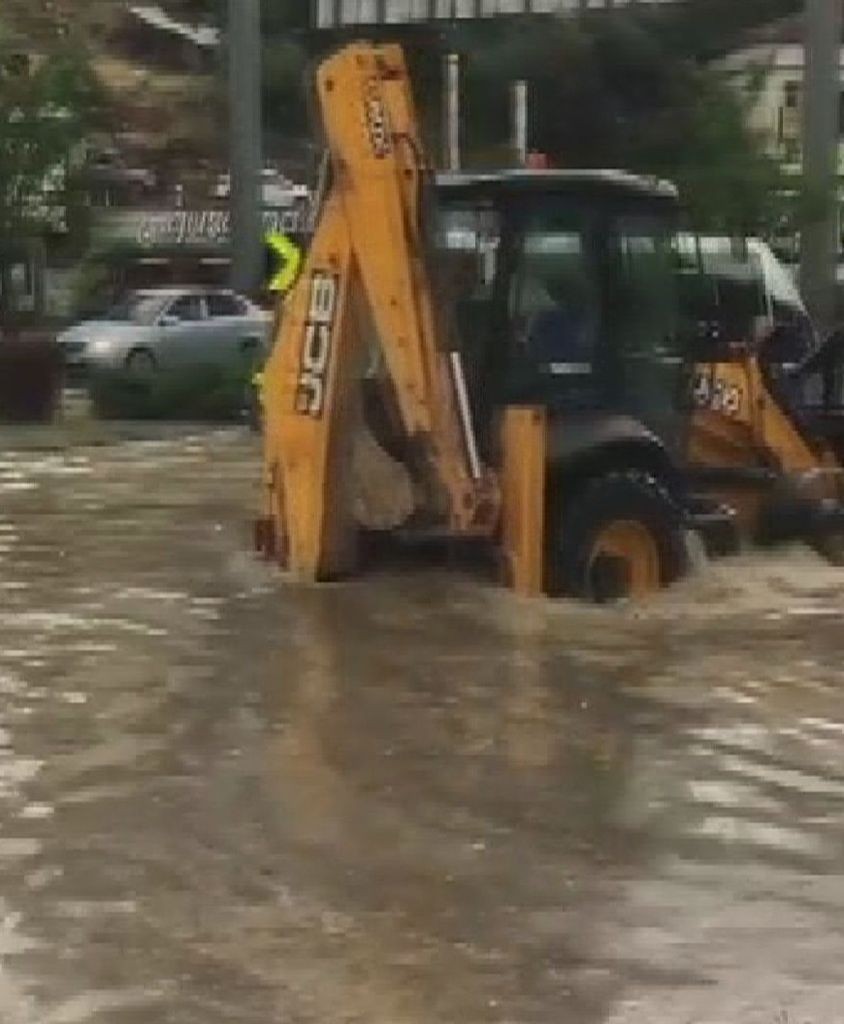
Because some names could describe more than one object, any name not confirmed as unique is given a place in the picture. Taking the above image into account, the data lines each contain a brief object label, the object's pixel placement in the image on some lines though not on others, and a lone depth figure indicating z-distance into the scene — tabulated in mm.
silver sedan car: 31938
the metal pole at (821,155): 27594
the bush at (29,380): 26172
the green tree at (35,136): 27734
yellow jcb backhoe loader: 13570
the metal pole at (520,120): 33406
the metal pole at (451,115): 24656
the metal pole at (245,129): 30781
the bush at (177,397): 27505
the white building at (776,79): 31344
